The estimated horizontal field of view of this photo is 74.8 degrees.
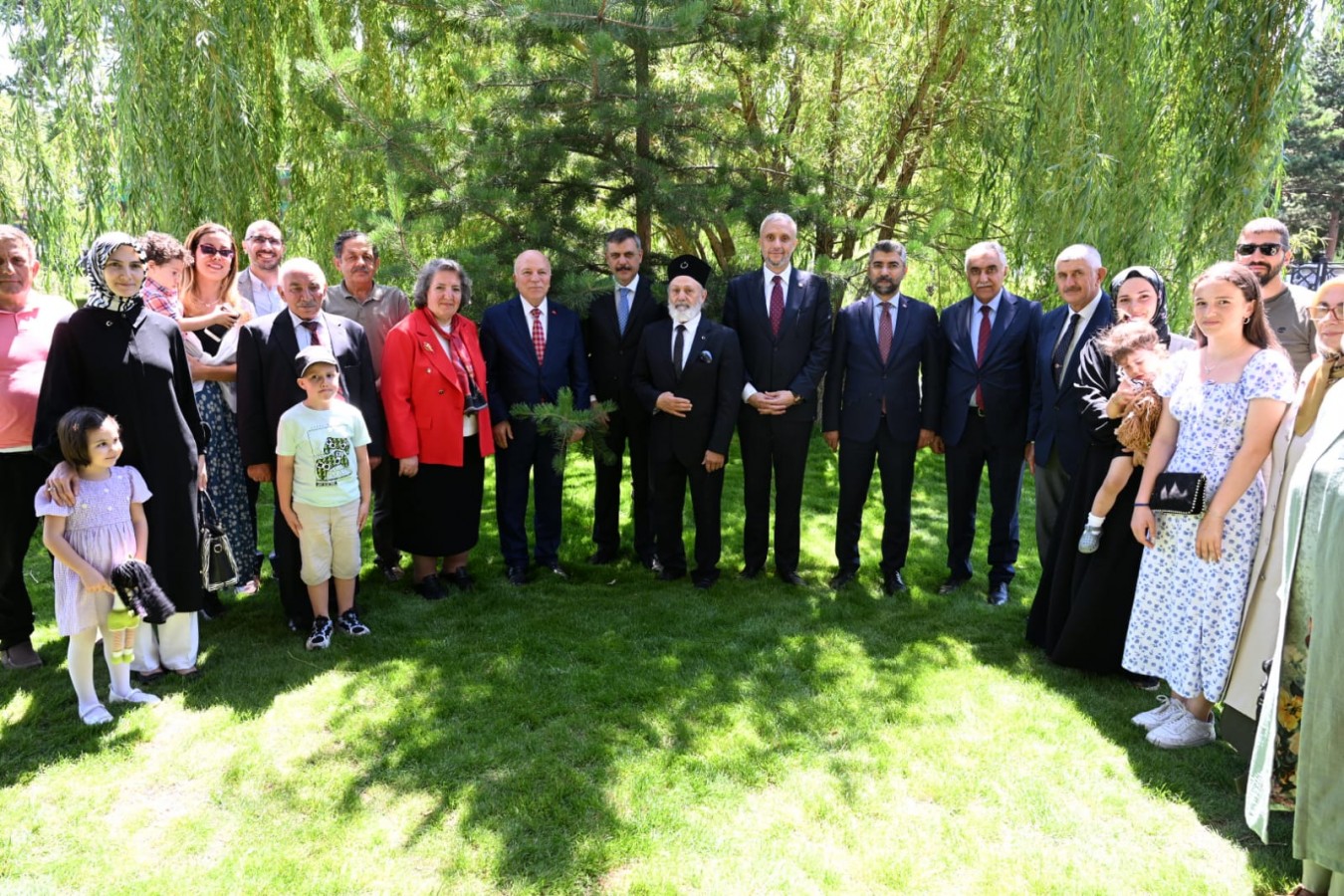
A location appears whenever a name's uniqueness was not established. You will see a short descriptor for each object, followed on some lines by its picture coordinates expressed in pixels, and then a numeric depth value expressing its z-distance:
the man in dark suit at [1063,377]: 4.46
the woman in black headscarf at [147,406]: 3.64
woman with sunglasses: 4.57
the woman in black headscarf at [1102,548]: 3.89
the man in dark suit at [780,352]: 5.12
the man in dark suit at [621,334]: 5.35
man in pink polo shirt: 3.87
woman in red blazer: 4.78
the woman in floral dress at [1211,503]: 3.18
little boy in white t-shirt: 4.14
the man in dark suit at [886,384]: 5.12
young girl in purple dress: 3.44
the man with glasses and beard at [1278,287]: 4.45
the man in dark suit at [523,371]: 5.21
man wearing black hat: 5.04
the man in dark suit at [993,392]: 4.99
